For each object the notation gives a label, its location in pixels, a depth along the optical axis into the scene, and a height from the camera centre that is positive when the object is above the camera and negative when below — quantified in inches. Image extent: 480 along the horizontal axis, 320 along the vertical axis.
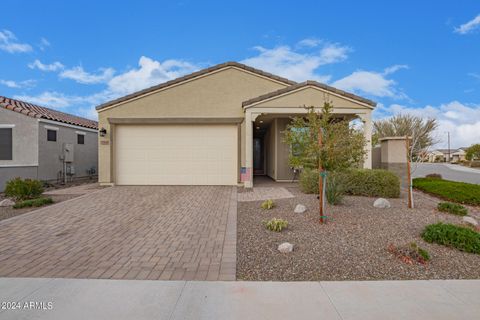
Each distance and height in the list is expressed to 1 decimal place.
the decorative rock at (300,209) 248.4 -48.7
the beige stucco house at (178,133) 454.3 +50.3
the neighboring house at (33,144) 481.1 +34.0
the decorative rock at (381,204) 268.5 -47.3
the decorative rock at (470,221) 216.1 -53.6
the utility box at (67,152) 532.2 +18.6
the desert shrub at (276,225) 195.5 -51.1
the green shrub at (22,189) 323.9 -37.1
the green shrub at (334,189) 271.6 -32.1
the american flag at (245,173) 419.8 -21.6
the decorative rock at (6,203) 303.0 -51.9
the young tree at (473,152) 1765.3 +56.9
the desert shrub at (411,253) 143.3 -55.1
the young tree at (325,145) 212.8 +13.8
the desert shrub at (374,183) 333.1 -31.0
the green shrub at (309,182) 349.1 -30.7
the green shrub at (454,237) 158.2 -50.8
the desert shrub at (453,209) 249.9 -49.7
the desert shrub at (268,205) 268.0 -48.3
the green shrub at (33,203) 287.8 -50.1
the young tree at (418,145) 272.7 +18.4
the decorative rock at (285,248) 155.2 -54.7
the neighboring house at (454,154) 2387.3 +61.0
